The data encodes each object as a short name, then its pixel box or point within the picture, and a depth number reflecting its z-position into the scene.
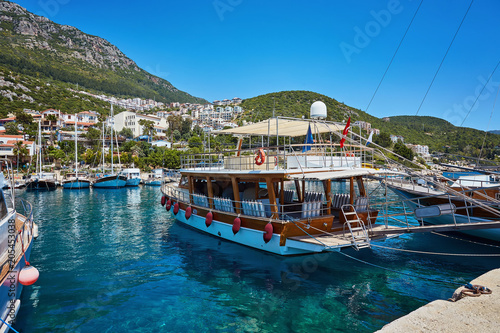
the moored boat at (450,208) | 8.04
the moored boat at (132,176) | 48.28
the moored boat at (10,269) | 6.33
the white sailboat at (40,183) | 44.72
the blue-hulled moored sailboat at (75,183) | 45.06
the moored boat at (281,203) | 10.45
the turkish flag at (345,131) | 11.08
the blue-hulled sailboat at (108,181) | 45.56
